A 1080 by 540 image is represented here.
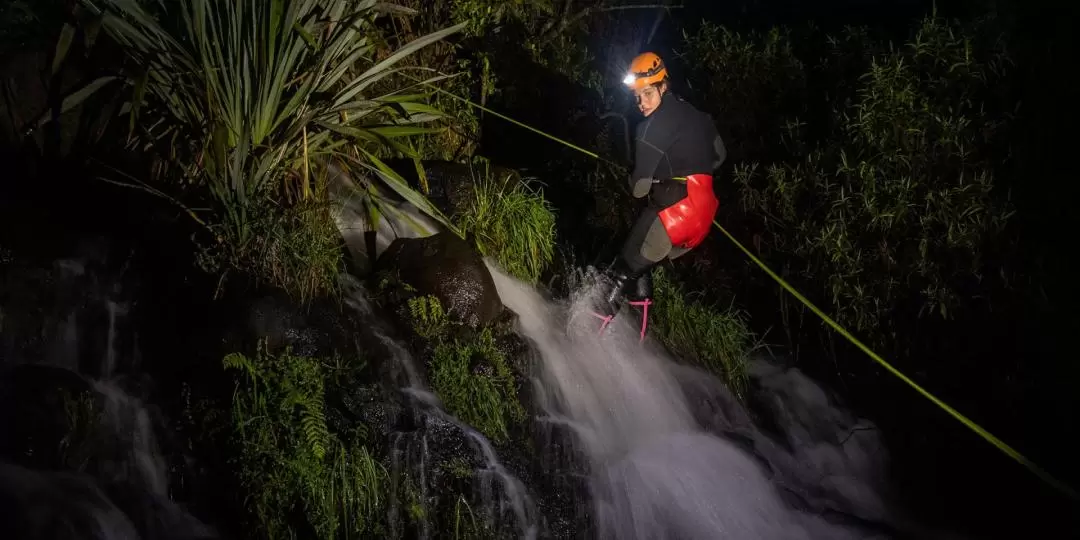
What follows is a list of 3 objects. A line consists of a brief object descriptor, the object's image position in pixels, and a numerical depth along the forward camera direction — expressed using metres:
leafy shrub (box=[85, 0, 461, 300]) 4.10
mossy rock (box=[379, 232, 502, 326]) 4.64
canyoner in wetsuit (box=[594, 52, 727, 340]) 4.58
